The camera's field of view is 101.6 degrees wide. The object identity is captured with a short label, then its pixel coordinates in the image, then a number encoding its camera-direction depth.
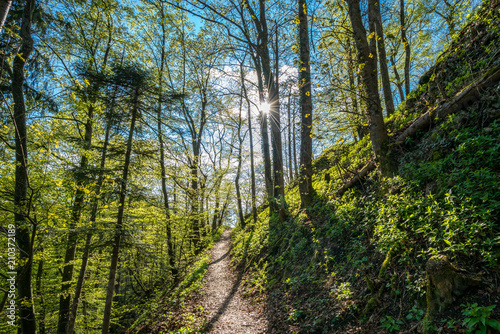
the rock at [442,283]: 2.25
